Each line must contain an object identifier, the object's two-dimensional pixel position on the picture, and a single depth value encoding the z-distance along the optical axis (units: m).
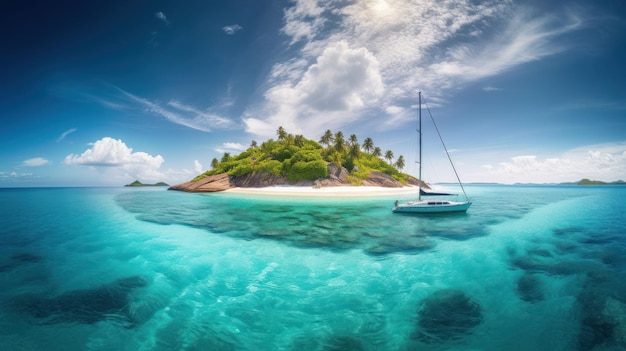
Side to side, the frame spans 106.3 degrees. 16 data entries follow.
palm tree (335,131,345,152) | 82.44
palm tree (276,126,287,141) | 91.20
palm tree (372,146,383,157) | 108.09
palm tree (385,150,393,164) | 112.75
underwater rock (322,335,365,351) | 5.87
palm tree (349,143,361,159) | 82.75
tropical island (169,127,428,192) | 68.69
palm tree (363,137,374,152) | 104.25
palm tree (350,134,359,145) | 86.86
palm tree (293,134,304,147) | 85.38
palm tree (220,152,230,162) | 100.21
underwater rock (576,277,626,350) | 6.12
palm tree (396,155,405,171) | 118.31
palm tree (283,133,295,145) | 85.62
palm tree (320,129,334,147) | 89.31
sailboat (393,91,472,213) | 27.20
